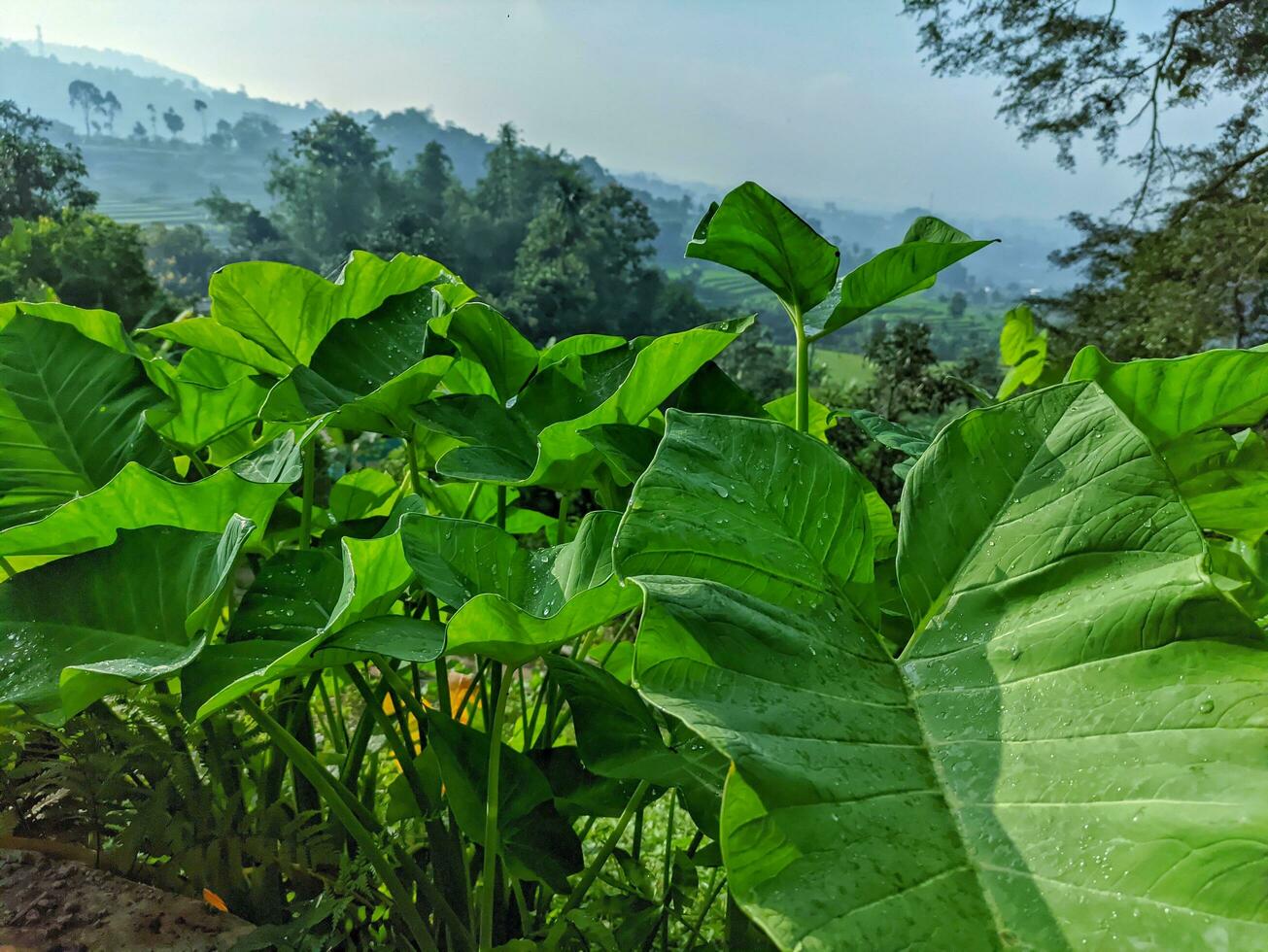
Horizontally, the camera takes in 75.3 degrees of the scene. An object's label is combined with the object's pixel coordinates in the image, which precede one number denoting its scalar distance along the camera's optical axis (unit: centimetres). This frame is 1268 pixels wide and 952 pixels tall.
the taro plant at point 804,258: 42
